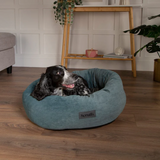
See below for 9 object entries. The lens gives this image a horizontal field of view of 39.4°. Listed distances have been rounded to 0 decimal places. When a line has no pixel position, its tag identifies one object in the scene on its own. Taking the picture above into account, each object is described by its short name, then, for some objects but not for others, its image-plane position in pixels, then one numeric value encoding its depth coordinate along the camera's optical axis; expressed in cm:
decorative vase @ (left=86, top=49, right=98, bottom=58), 339
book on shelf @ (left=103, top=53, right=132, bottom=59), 328
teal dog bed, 157
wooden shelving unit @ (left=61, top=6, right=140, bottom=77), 322
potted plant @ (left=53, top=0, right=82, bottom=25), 325
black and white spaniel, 176
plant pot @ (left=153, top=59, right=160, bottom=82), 303
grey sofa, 307
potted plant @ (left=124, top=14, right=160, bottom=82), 292
